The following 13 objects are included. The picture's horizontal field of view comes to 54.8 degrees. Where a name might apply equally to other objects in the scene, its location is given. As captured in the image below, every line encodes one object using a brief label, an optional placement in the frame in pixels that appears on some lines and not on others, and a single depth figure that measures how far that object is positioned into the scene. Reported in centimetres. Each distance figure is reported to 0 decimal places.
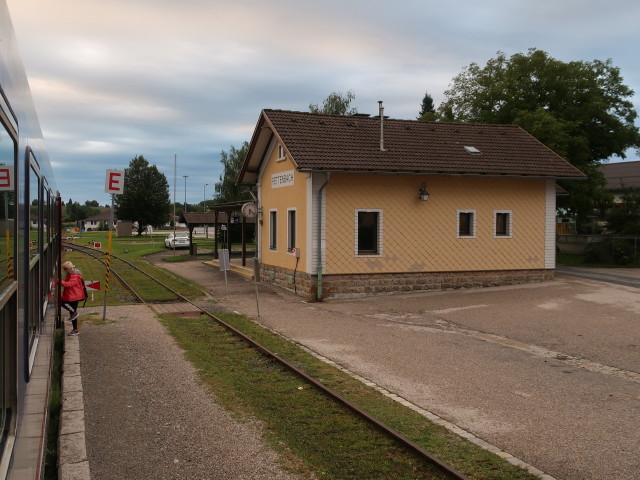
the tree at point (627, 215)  2964
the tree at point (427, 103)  7712
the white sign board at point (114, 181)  1241
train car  309
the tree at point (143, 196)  8494
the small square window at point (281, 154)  2072
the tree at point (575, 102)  3064
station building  1836
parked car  4922
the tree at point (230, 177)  5403
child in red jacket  1101
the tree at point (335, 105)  4819
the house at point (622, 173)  4680
